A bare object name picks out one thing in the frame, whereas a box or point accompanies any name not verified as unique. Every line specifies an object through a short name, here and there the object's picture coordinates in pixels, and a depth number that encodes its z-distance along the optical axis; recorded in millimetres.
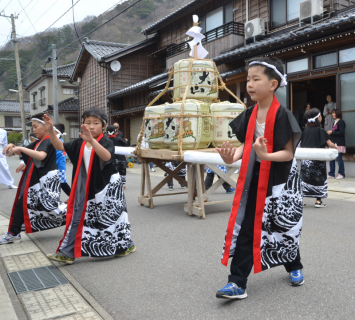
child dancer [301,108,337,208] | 6898
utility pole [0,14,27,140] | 28391
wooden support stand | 6133
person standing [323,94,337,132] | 11211
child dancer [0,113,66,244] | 4809
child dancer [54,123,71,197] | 5578
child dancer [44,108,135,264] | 3877
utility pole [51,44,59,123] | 22809
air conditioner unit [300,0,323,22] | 11812
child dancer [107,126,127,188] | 9414
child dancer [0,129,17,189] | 10578
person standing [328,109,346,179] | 10195
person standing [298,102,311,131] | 13628
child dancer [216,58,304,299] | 2875
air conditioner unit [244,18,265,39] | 14250
